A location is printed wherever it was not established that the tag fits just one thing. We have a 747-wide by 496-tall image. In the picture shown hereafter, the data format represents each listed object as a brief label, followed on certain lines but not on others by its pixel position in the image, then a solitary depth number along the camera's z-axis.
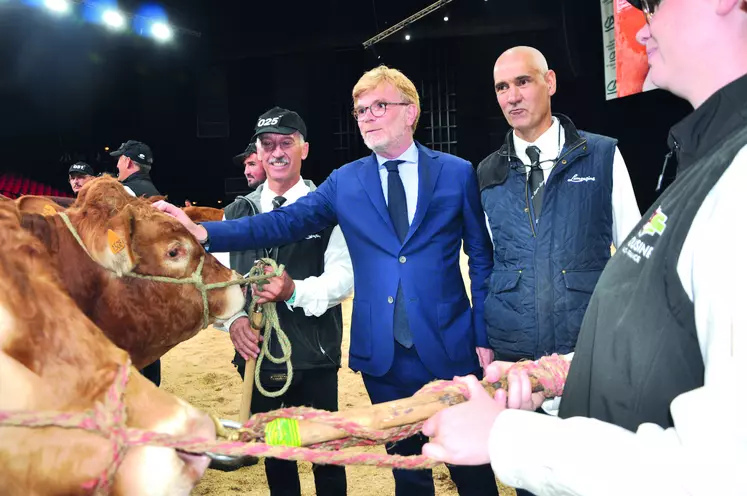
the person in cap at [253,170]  4.21
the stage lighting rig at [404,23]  10.62
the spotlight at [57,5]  8.77
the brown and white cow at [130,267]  1.45
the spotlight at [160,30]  10.55
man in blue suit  2.08
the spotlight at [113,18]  9.66
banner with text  6.26
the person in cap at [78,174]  6.70
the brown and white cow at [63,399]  0.86
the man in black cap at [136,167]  4.31
